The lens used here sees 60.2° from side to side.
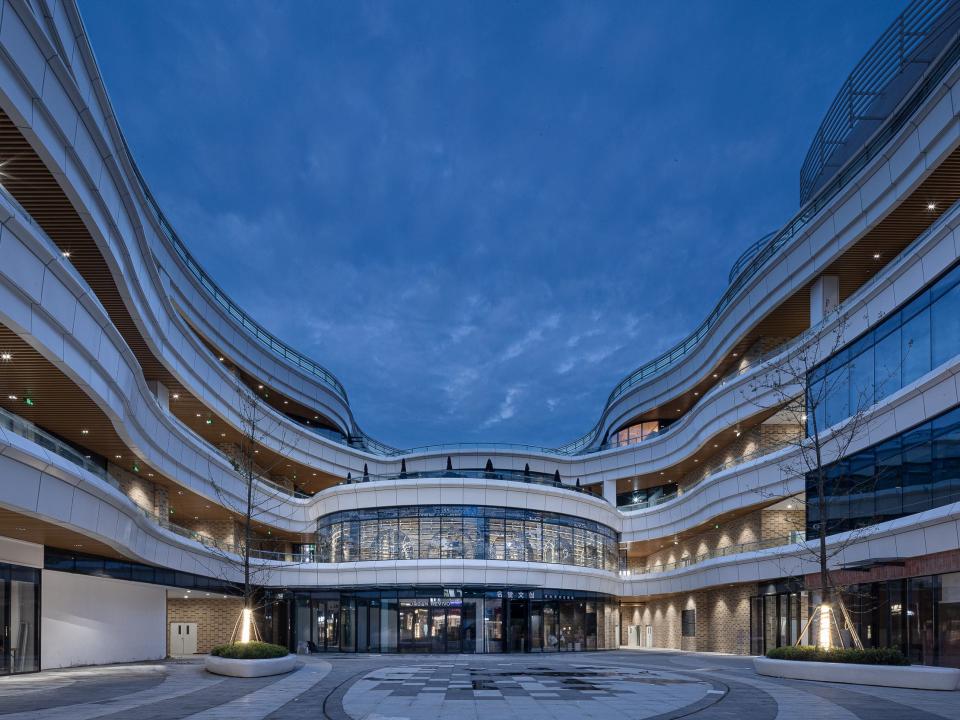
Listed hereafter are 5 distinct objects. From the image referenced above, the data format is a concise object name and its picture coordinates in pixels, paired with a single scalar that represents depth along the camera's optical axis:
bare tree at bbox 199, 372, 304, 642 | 42.75
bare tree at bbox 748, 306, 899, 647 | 31.27
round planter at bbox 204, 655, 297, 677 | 26.41
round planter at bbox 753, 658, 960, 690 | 21.53
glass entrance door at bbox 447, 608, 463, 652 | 43.69
